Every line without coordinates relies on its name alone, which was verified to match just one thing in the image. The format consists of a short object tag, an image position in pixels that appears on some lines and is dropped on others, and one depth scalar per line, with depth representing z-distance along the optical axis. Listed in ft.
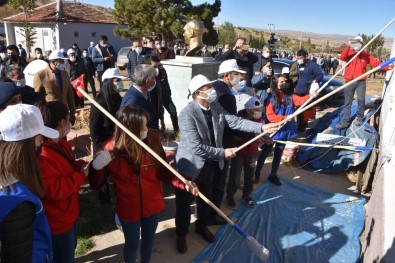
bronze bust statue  23.01
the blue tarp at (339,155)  19.58
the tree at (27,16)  85.15
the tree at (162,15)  86.99
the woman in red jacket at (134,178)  8.34
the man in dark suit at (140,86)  12.21
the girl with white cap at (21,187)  5.08
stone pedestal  23.06
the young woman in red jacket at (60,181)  7.16
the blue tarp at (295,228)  12.17
